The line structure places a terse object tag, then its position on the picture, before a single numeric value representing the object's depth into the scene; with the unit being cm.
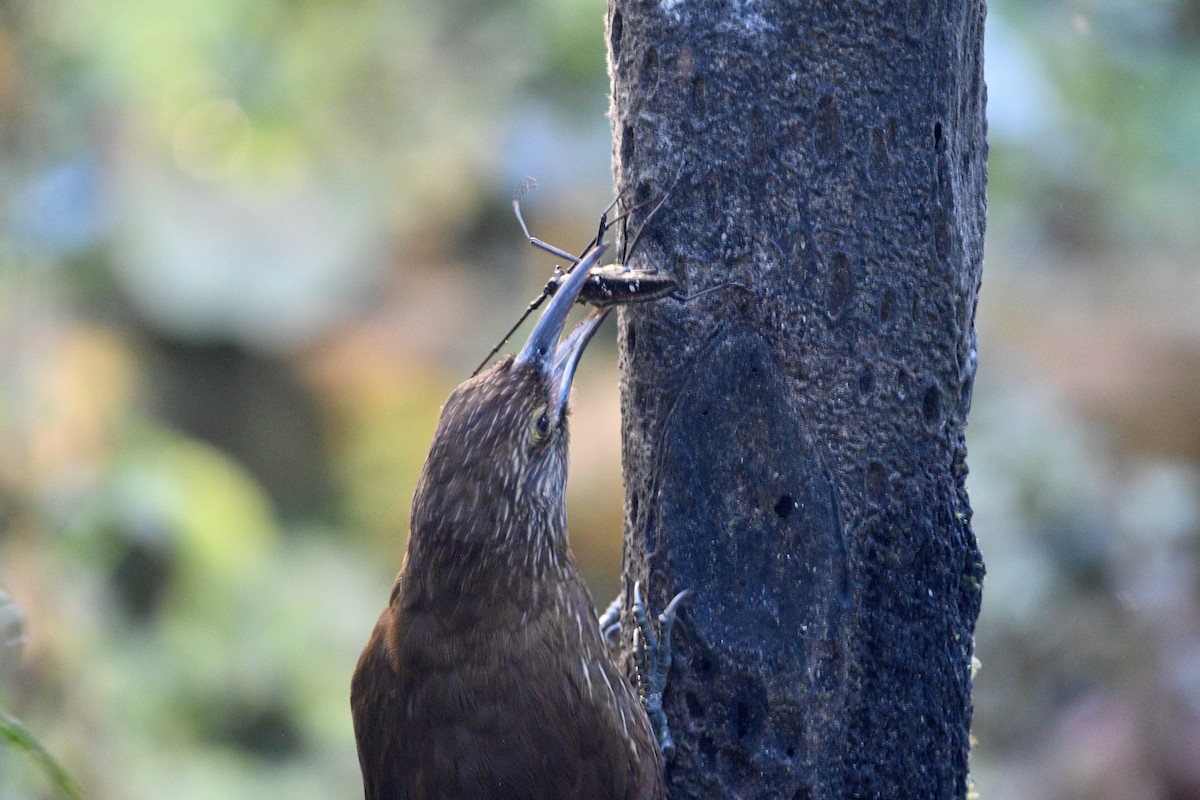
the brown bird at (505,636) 522
